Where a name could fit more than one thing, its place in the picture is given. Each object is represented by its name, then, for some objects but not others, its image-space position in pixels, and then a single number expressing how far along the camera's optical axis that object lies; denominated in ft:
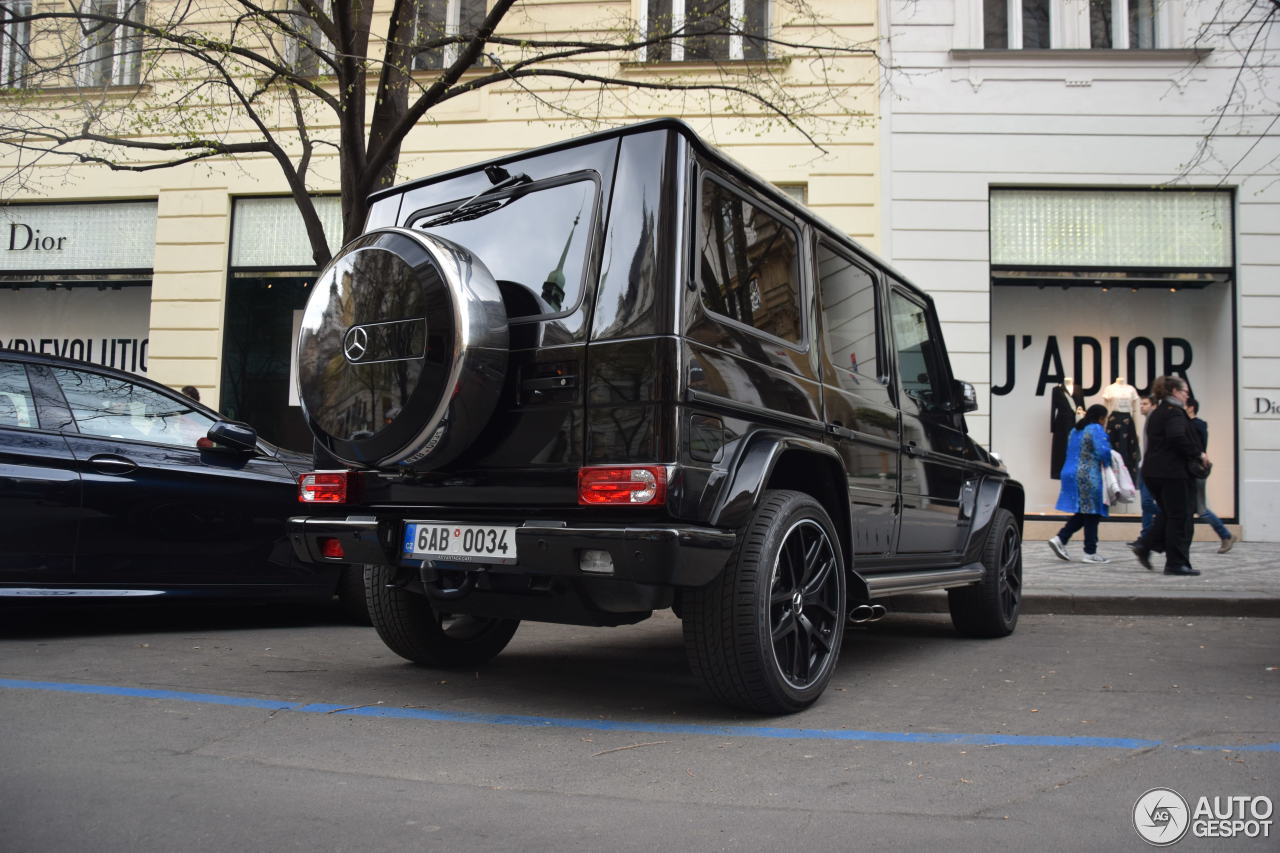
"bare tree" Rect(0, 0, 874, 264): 27.78
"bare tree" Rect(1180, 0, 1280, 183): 37.40
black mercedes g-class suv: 10.91
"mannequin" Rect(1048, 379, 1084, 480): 39.75
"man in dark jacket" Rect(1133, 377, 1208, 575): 28.09
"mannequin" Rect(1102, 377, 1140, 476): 38.24
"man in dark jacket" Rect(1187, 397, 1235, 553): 34.04
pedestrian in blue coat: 31.68
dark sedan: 16.28
